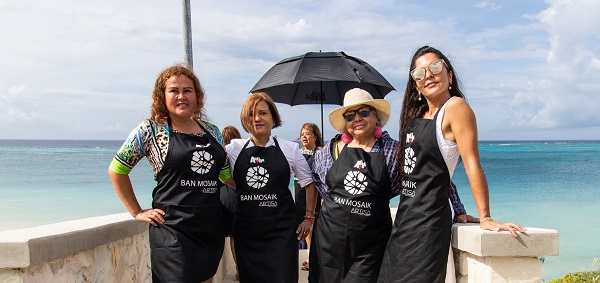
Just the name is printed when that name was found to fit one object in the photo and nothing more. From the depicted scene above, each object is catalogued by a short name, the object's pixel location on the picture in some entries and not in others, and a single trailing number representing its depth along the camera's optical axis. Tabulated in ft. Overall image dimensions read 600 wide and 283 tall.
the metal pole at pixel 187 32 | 16.65
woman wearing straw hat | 9.11
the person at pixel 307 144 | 19.92
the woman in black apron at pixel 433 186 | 7.62
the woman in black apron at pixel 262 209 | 9.99
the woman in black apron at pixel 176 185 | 8.60
